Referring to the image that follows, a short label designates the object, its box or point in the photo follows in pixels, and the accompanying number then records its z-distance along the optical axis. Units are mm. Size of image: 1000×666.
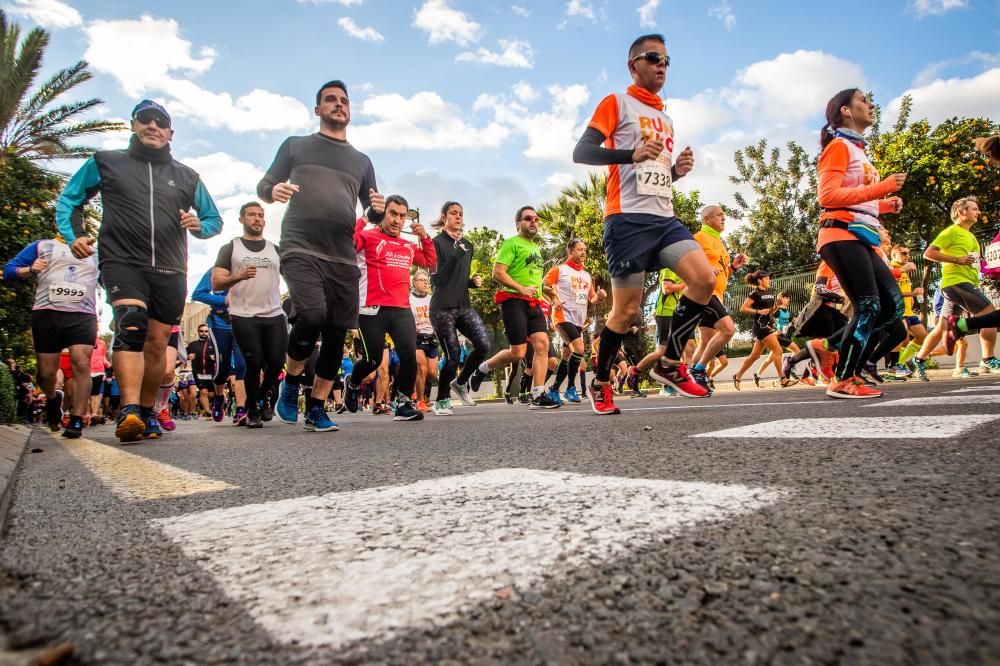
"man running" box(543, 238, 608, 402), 8867
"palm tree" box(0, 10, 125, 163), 14461
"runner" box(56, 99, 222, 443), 4289
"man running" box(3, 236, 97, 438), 5855
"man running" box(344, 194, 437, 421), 5745
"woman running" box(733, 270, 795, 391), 10406
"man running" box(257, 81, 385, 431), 4543
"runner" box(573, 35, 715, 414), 4281
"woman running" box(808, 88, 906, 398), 4453
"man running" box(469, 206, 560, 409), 7520
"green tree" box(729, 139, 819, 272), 31391
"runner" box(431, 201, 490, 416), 7504
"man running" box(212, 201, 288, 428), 6016
